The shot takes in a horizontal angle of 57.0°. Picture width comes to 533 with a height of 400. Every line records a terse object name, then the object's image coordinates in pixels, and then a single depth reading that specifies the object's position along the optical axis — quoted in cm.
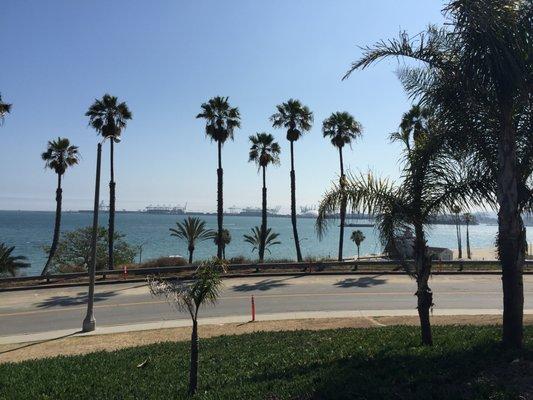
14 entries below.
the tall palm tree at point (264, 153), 4200
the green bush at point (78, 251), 4012
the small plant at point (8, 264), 3085
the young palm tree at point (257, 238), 4281
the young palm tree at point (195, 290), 762
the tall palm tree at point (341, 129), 4175
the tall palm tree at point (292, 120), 4106
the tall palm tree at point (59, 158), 3744
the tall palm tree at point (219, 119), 3716
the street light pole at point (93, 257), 1672
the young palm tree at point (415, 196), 947
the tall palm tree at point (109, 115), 3322
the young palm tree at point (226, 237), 5157
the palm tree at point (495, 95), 789
